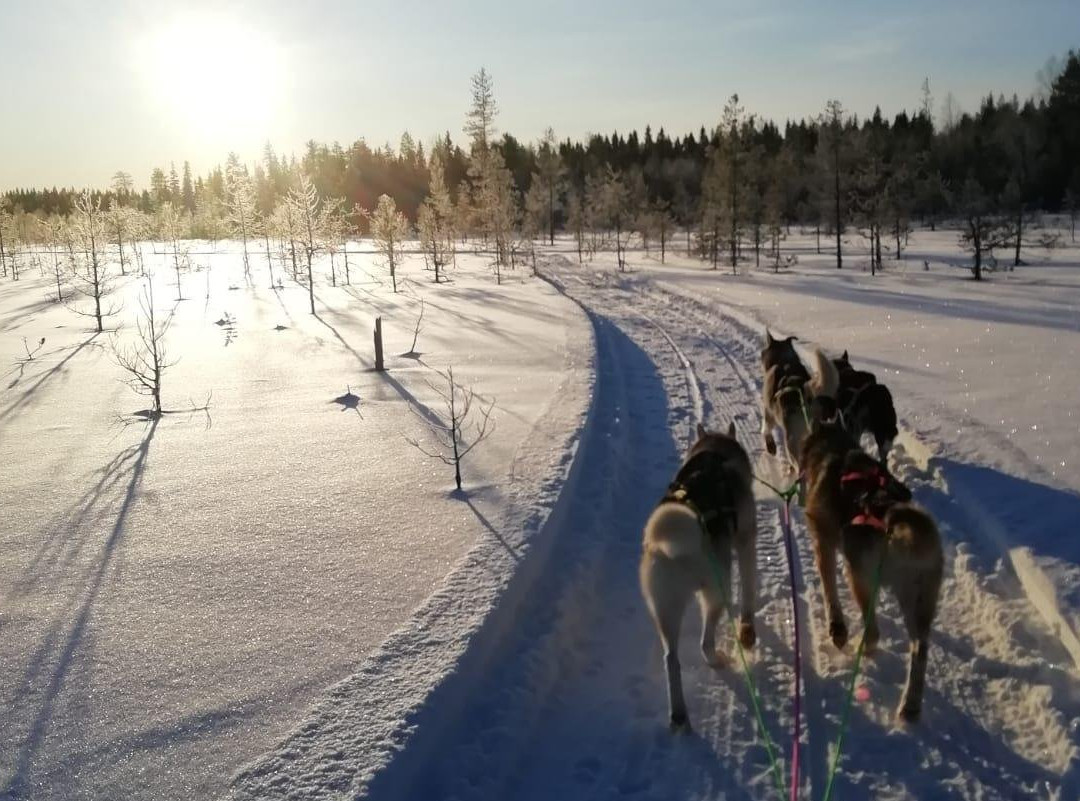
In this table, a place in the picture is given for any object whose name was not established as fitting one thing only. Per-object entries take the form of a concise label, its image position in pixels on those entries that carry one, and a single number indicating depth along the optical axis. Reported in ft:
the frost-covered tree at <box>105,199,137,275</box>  181.16
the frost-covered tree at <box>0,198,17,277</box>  212.13
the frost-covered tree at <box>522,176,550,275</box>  161.90
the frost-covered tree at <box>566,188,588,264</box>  186.39
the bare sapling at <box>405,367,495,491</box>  28.19
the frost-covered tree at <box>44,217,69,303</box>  180.45
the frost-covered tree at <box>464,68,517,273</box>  148.88
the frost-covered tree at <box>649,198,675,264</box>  169.68
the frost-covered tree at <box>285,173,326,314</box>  109.40
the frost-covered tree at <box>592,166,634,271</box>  198.80
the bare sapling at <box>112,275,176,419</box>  37.32
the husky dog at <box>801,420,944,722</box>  11.59
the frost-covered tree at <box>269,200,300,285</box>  115.12
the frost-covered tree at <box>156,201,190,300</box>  207.78
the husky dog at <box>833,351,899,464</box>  22.85
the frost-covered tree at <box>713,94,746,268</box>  141.38
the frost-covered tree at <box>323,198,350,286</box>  132.05
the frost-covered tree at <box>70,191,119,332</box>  105.91
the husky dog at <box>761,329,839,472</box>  21.98
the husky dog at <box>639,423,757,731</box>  11.76
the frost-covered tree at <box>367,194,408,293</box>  135.03
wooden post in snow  46.55
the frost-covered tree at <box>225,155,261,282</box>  203.82
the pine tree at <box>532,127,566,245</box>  254.06
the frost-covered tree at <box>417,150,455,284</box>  141.59
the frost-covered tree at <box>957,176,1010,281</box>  106.93
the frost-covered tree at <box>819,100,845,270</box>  134.82
